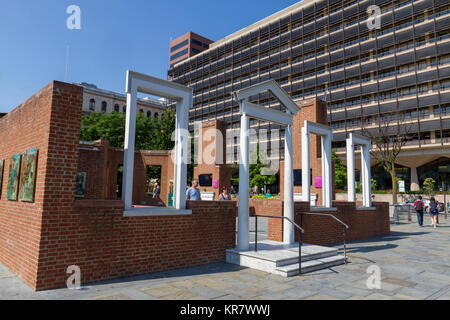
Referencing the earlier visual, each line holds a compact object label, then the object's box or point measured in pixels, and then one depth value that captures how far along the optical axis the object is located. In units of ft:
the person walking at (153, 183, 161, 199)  72.28
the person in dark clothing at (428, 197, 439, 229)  54.44
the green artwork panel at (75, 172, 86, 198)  55.26
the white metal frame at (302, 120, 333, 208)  31.32
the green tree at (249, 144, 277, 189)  152.56
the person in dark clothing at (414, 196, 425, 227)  55.88
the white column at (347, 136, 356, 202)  38.41
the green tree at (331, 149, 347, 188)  121.89
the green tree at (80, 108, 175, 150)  106.32
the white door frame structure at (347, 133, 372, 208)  38.58
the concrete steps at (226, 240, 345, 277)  20.61
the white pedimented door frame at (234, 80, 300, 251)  23.85
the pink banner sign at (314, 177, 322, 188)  51.52
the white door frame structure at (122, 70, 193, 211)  19.71
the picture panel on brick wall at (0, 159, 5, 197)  25.39
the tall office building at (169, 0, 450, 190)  126.41
